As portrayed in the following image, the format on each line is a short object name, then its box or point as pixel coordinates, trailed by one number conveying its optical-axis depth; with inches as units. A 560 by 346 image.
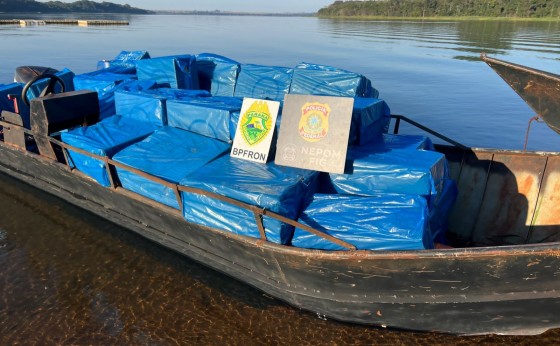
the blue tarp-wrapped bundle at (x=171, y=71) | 372.5
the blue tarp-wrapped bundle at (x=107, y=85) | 339.9
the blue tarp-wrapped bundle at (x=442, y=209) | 234.4
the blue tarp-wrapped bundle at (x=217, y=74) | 407.0
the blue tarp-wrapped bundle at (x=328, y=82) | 333.4
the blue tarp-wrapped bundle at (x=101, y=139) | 267.8
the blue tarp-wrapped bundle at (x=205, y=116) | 262.9
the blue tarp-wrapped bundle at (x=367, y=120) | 242.8
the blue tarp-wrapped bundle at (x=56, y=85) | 362.9
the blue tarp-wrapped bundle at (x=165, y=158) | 247.4
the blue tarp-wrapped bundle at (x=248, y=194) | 205.2
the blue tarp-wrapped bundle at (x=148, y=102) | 289.3
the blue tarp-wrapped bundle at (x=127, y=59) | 457.7
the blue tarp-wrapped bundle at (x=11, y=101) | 375.9
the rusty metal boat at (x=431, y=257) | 174.7
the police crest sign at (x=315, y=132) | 213.8
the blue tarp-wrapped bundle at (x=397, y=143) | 246.4
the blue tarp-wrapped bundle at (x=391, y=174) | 209.6
